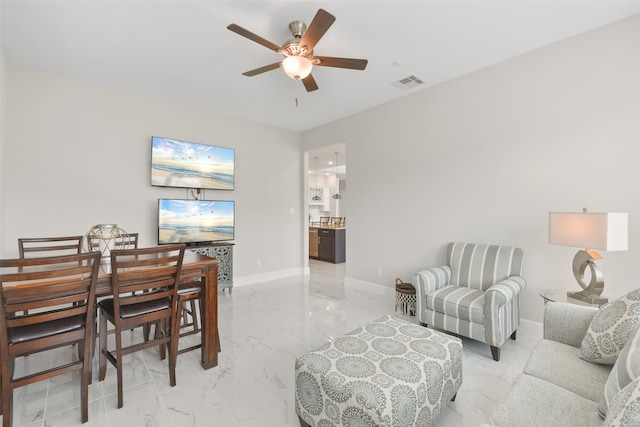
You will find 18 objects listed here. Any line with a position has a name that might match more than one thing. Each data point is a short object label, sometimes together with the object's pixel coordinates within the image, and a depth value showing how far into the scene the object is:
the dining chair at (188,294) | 2.09
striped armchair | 2.37
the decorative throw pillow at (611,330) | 1.35
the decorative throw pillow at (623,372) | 0.99
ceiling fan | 2.06
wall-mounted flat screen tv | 3.93
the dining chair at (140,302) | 1.79
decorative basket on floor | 3.41
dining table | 2.22
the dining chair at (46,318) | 1.46
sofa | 1.02
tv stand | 4.15
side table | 2.21
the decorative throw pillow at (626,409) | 0.74
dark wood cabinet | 6.89
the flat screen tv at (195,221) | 3.94
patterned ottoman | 1.33
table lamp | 2.01
